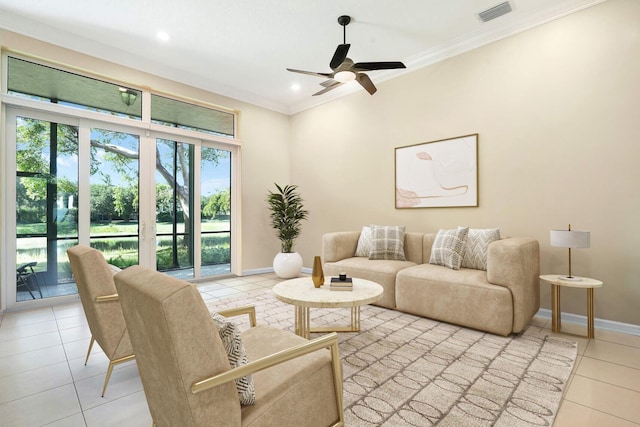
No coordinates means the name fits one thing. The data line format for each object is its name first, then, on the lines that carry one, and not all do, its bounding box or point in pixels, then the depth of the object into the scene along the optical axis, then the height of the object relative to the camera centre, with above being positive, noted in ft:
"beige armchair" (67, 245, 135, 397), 6.30 -1.78
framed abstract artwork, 12.93 +1.80
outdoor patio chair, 12.13 -2.46
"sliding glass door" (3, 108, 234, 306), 12.26 +0.69
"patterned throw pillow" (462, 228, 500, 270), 11.05 -1.20
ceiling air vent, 10.79 +7.20
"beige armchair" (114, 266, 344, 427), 3.13 -1.80
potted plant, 17.48 -0.75
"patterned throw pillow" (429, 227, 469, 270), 11.39 -1.31
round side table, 8.95 -2.41
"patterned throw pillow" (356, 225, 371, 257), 14.39 -1.36
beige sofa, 9.13 -2.43
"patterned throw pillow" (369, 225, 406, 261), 13.48 -1.30
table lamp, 8.91 -0.74
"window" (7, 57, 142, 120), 12.14 +5.34
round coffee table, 7.64 -2.14
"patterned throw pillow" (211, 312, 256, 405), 3.71 -1.70
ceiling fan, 10.13 +5.06
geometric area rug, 5.65 -3.64
